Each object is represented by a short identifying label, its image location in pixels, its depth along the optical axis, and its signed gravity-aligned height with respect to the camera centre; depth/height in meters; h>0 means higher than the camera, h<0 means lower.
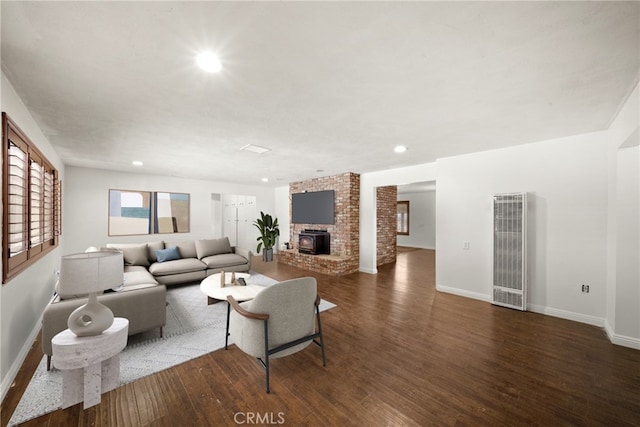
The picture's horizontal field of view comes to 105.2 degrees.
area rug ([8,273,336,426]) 1.85 -1.42
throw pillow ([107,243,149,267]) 4.79 -0.82
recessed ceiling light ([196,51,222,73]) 1.63 +1.05
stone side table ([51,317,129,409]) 1.69 -1.08
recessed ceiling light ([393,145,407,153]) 3.77 +1.04
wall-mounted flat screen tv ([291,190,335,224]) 6.51 +0.17
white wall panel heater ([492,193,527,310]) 3.54 -0.53
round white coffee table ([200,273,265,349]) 2.77 -0.95
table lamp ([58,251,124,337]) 1.67 -0.49
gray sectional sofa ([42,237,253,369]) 2.19 -0.99
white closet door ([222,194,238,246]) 8.37 -0.14
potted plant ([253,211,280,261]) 7.52 -0.65
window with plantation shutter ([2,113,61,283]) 1.95 +0.10
